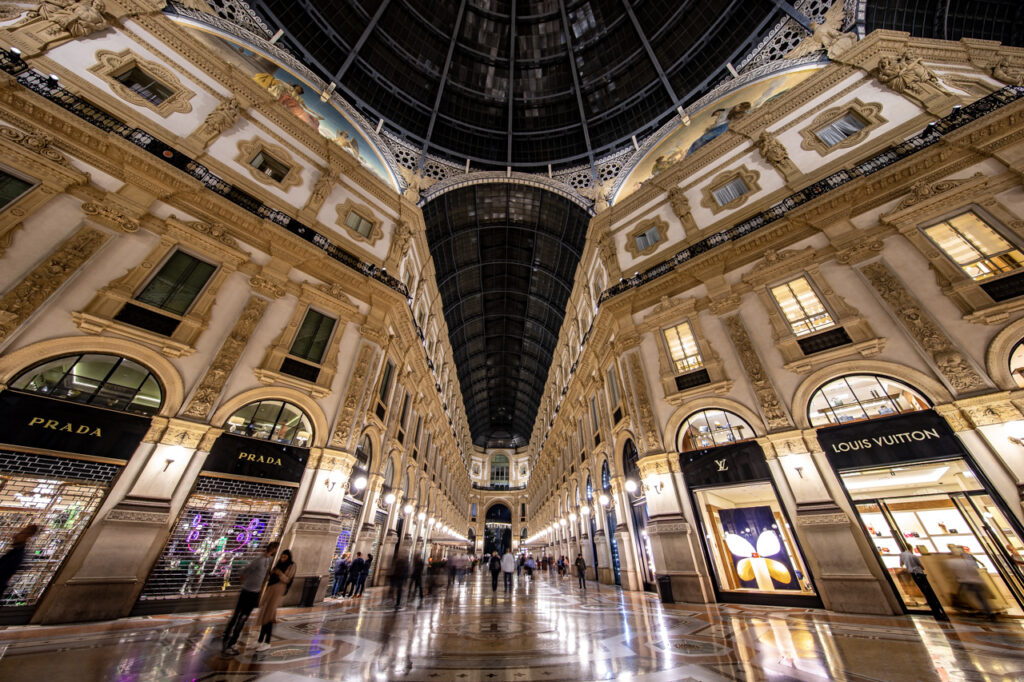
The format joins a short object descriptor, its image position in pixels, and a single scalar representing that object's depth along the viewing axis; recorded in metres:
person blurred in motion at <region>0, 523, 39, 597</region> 4.67
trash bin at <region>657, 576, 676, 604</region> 9.21
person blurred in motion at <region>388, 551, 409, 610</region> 8.40
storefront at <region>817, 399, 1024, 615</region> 6.88
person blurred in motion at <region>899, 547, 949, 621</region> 6.77
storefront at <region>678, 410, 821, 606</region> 8.56
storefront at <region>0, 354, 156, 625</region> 6.64
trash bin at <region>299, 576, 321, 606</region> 8.78
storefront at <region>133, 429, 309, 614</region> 7.88
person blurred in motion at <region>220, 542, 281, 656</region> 4.53
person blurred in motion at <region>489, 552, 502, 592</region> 13.87
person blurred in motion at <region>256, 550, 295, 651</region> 4.54
